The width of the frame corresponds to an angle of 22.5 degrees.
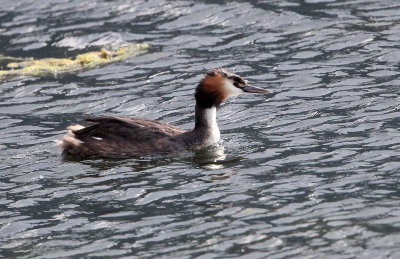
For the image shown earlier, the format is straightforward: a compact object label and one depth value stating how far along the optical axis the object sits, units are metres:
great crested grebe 12.85
